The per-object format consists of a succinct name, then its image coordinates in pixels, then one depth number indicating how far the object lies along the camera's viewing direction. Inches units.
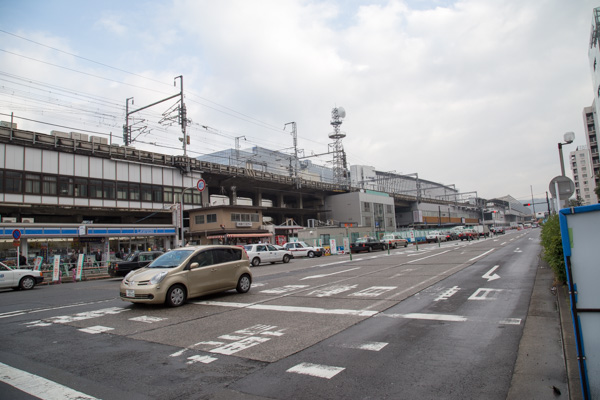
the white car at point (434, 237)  2220.5
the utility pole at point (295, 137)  2236.7
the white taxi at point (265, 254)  1075.3
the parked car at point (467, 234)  2059.5
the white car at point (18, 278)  645.3
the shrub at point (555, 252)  338.3
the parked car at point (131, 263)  867.4
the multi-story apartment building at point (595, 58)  2004.2
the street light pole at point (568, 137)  600.7
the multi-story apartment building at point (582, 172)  5147.6
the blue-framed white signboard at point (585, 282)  134.9
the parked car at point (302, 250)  1375.5
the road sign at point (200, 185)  1029.8
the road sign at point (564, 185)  458.0
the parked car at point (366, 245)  1445.6
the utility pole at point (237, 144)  2102.4
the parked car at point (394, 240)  1747.2
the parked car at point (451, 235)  2338.2
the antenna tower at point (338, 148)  2997.0
